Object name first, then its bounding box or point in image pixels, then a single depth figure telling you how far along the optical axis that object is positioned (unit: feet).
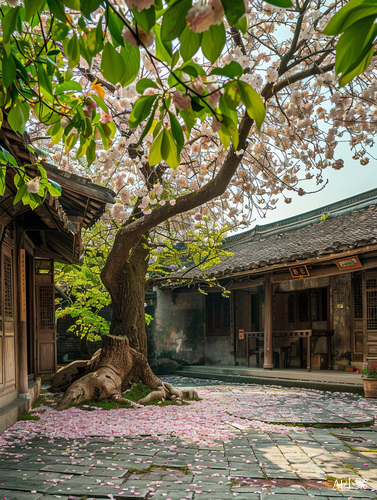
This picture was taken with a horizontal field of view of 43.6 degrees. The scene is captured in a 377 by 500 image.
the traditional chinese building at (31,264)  20.21
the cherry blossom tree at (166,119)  4.63
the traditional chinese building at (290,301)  36.55
